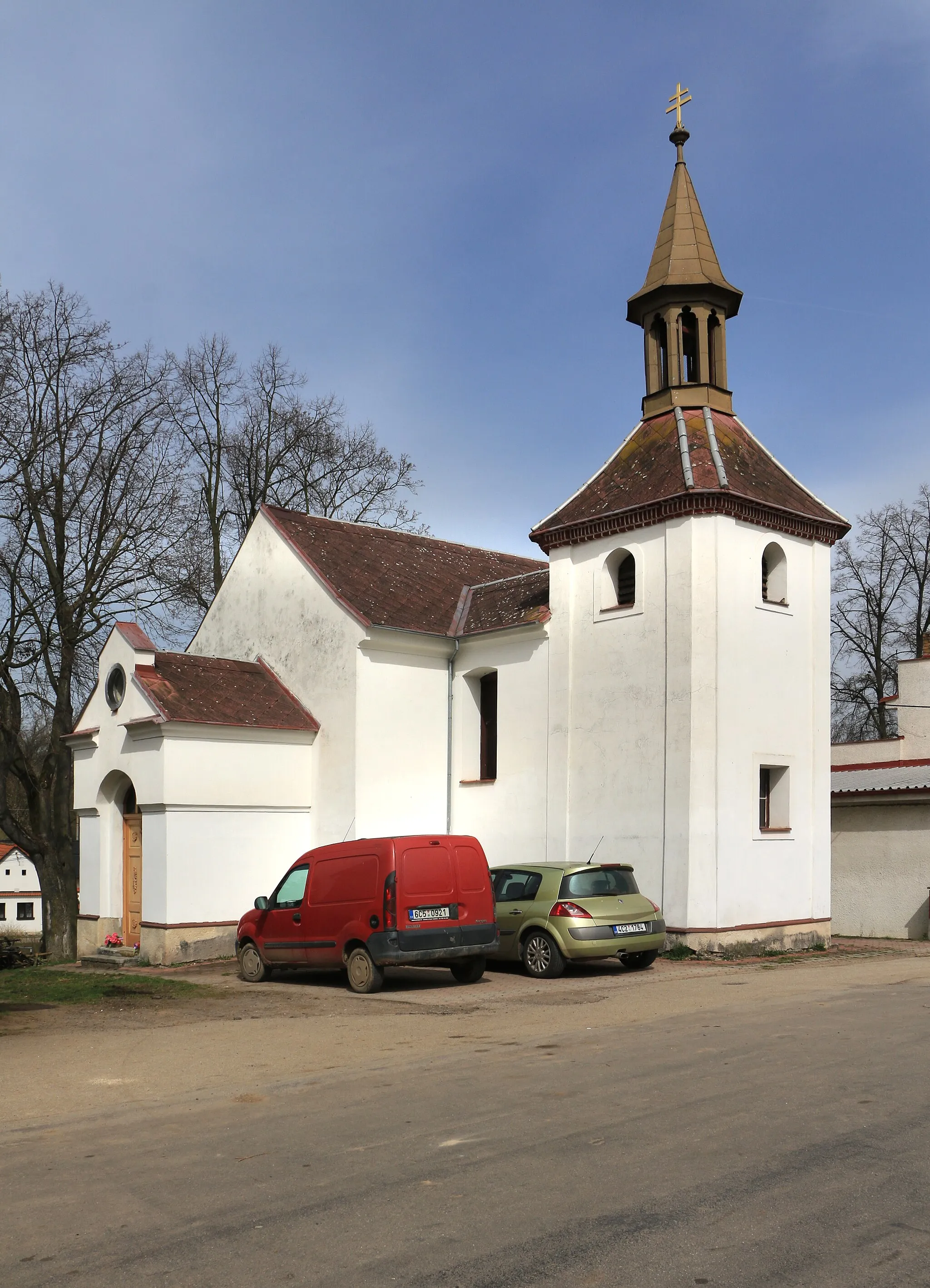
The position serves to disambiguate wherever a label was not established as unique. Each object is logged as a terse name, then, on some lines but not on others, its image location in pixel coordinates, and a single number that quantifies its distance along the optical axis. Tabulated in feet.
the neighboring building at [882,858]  76.69
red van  49.14
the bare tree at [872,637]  141.08
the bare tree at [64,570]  95.55
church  64.59
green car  53.11
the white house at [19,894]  269.44
